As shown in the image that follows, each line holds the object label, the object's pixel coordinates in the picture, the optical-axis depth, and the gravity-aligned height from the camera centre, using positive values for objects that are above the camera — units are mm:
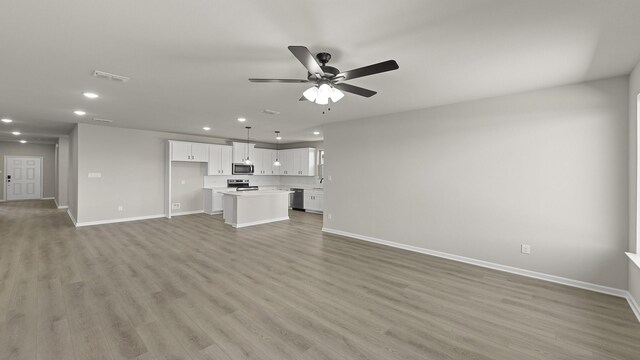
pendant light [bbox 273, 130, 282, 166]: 8684 +1156
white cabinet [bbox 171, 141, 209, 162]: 7422 +671
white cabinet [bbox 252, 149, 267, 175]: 9370 +490
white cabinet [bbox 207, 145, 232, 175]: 8242 +492
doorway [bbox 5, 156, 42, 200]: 10305 -208
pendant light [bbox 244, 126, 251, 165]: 6655 +552
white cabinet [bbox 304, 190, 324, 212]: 8547 -776
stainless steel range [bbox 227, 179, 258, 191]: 8930 -292
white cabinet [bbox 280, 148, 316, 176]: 9070 +525
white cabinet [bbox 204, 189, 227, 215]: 8148 -805
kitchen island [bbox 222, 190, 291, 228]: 6445 -807
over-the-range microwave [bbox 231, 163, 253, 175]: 8828 +217
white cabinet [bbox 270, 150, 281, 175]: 9979 +464
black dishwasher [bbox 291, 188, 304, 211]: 9141 -799
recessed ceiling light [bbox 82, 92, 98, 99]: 3814 +1128
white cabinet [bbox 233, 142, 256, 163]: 8794 +824
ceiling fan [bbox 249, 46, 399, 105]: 2025 +863
